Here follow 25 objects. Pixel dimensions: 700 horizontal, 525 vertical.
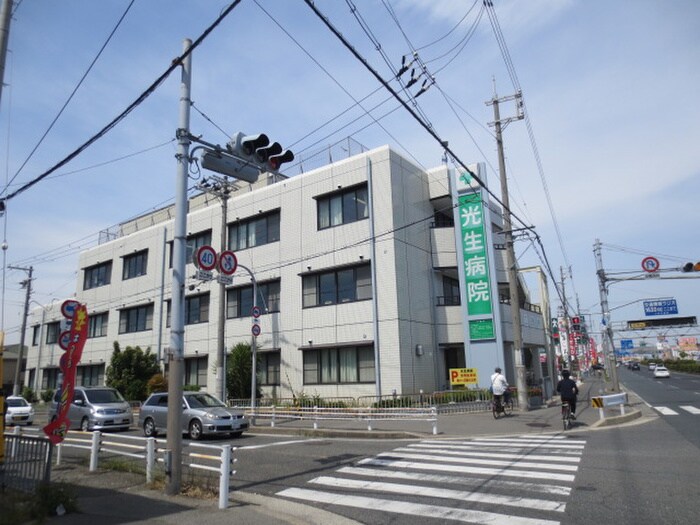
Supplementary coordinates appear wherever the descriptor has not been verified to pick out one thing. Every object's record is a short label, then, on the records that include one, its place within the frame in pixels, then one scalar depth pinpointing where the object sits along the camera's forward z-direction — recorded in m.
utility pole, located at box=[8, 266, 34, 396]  40.09
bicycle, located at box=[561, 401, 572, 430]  14.73
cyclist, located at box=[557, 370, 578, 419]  14.77
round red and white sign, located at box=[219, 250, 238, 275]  14.35
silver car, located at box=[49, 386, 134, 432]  18.44
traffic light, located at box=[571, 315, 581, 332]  38.94
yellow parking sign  21.73
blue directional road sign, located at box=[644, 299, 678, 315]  46.09
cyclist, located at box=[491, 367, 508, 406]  17.69
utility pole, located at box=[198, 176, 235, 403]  20.22
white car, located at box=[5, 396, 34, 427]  22.86
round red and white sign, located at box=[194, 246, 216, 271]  9.73
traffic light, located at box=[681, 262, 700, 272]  25.03
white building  22.62
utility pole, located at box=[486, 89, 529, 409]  19.68
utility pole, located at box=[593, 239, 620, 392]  30.16
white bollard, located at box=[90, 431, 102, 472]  9.78
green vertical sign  23.44
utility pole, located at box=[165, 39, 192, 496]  7.68
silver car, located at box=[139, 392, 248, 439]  14.98
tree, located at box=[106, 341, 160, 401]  29.84
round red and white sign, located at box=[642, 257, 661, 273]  27.19
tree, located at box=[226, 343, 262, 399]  24.89
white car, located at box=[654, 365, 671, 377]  58.57
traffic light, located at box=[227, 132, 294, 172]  8.77
